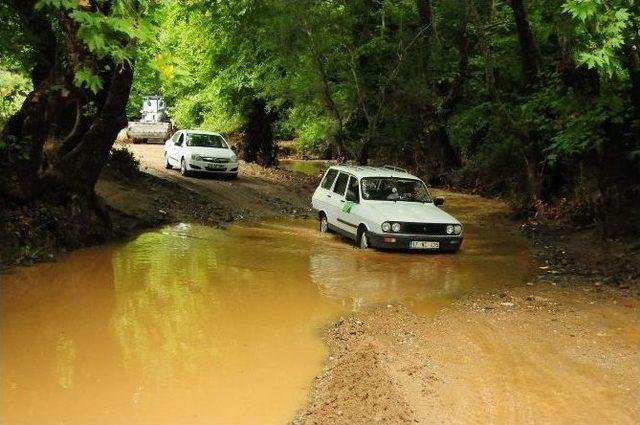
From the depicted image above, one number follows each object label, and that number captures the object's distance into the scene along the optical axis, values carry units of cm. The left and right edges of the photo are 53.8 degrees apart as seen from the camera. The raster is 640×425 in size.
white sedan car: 2238
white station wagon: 1187
